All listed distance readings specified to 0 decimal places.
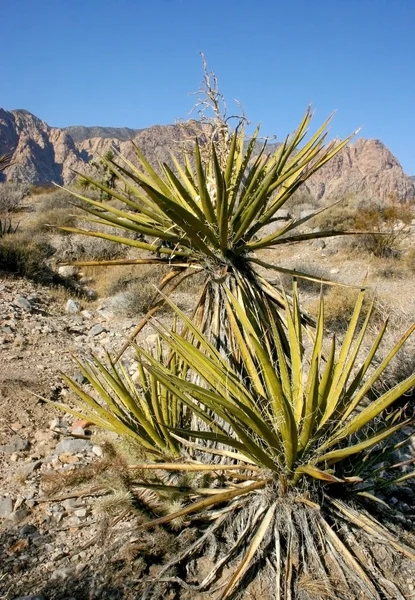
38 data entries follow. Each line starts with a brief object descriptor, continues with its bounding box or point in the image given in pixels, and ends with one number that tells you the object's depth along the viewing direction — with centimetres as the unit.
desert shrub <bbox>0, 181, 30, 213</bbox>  1604
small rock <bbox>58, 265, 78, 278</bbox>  998
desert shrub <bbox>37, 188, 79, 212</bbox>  1694
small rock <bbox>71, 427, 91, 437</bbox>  452
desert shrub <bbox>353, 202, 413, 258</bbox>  1185
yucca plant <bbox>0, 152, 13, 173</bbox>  787
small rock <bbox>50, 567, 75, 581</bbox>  266
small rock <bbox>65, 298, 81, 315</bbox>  789
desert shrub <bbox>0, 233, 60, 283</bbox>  884
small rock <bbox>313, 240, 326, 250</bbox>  1311
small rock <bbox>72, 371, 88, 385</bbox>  548
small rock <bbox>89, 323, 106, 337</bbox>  711
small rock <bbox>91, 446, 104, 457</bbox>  418
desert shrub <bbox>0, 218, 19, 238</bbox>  1082
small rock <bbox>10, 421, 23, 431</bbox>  441
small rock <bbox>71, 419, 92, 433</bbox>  462
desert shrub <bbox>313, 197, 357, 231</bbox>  1479
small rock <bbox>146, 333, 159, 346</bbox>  654
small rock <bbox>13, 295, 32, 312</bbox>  727
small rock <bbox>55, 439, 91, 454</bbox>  416
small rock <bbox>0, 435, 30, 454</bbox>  409
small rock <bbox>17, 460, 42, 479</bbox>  378
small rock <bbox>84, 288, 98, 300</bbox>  911
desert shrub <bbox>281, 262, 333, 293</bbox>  992
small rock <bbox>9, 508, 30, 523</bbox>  326
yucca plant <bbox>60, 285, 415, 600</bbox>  232
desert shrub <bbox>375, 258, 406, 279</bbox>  1047
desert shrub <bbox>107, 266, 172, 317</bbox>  819
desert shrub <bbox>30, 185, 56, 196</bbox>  2247
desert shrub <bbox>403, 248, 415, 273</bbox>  1091
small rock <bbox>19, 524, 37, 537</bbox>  310
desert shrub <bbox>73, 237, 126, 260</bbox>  1164
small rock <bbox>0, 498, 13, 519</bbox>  330
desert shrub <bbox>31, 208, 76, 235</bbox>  1341
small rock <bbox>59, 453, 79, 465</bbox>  403
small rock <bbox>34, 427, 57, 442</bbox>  435
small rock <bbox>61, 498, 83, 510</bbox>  338
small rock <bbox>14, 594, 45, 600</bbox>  245
